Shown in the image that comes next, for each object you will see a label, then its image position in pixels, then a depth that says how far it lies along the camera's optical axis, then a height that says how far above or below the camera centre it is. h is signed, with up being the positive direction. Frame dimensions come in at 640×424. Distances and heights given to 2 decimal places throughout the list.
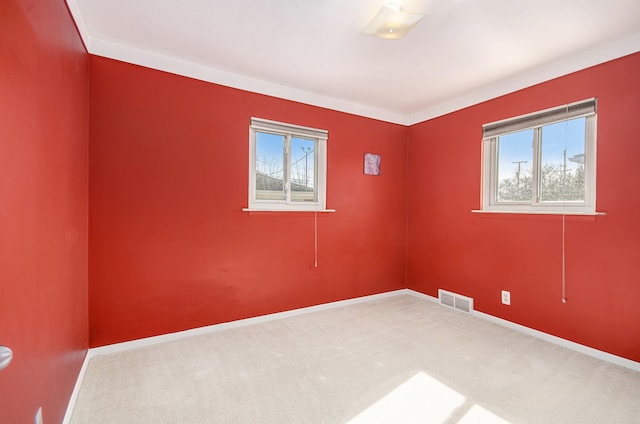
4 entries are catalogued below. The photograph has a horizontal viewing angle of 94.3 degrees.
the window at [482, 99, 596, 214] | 2.50 +0.45
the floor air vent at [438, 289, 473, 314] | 3.33 -1.08
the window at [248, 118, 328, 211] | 3.08 +0.45
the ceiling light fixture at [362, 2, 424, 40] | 1.81 +1.18
